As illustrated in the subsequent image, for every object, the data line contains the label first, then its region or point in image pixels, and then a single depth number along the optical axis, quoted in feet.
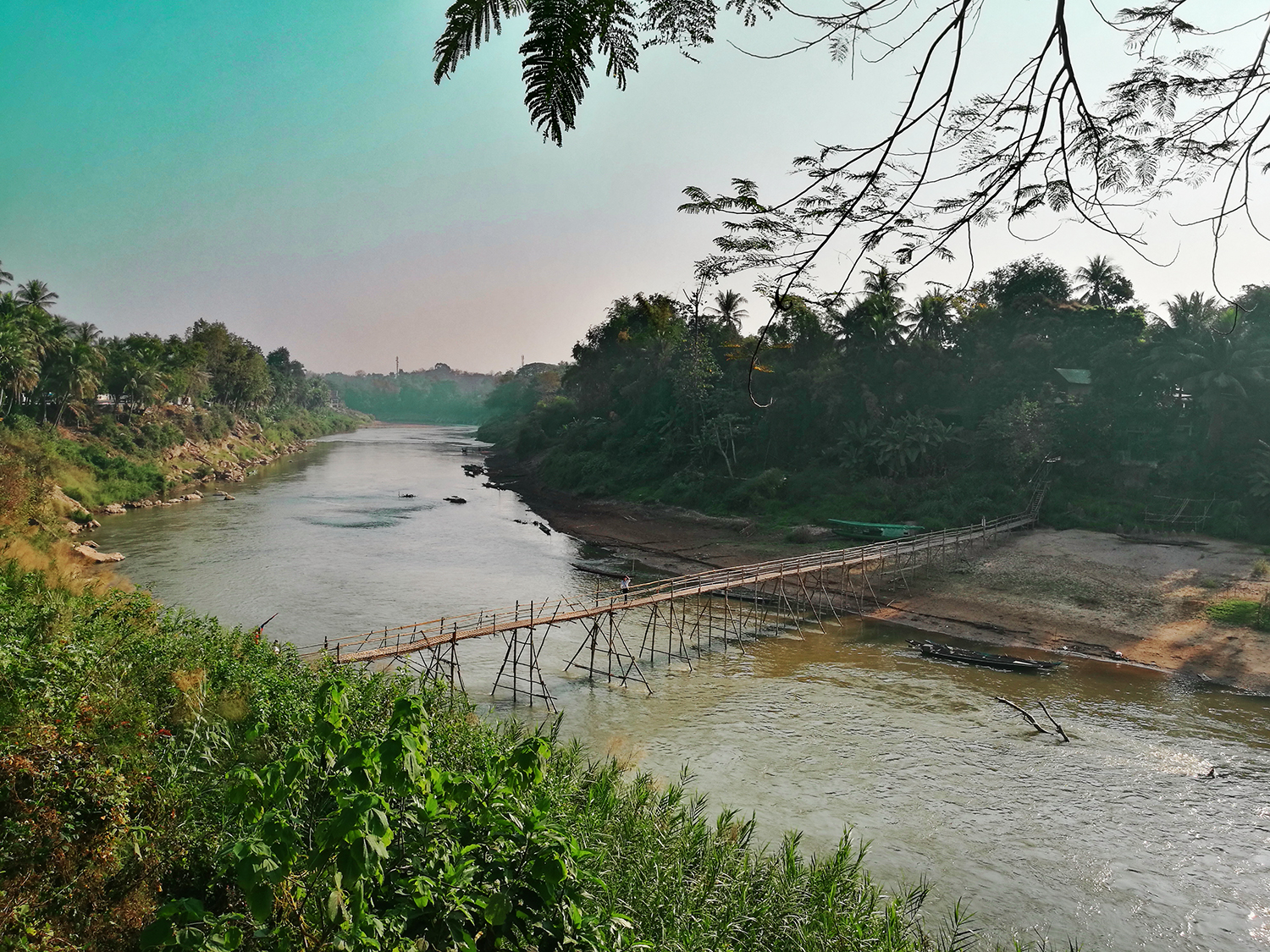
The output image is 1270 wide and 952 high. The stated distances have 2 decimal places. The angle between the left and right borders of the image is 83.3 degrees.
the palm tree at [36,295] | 186.09
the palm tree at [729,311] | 185.16
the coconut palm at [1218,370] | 113.80
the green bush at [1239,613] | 78.38
